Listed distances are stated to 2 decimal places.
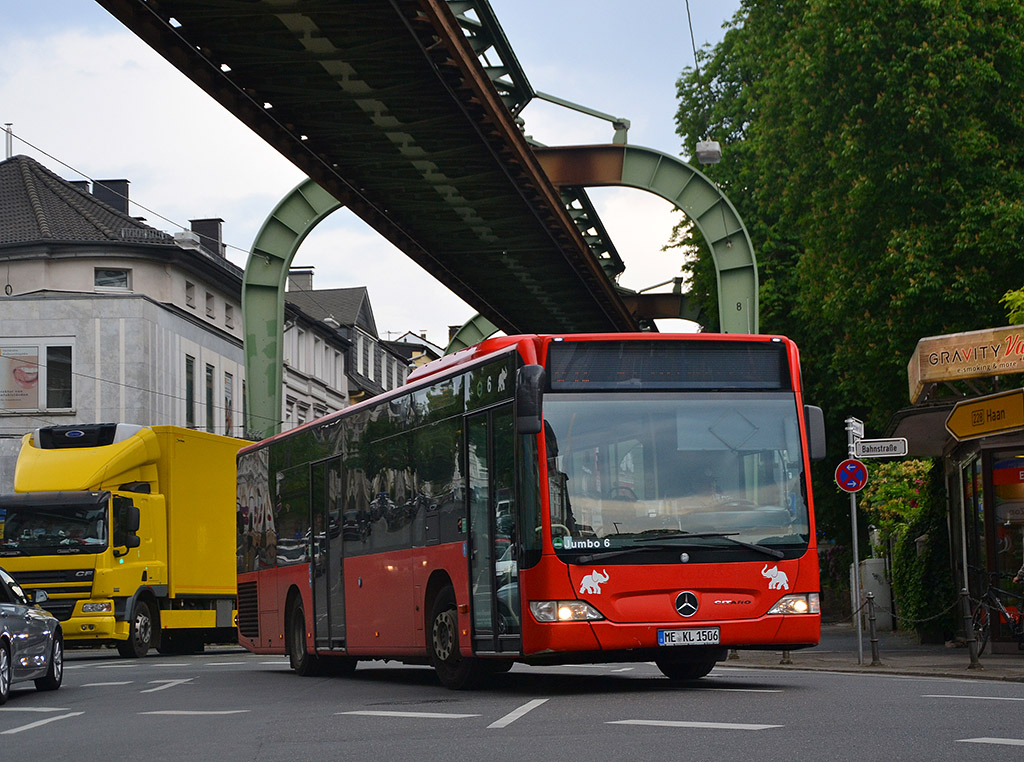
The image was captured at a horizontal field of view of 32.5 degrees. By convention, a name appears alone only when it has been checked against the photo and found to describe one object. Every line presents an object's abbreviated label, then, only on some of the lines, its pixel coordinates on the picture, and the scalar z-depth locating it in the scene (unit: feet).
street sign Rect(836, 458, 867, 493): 70.79
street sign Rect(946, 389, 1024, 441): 64.75
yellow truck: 94.68
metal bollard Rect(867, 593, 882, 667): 67.66
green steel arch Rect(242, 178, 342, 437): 97.45
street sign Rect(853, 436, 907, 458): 69.77
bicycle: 67.10
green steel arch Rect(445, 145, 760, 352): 97.35
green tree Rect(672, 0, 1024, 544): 95.50
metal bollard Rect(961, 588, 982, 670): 60.34
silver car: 56.24
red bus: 46.44
